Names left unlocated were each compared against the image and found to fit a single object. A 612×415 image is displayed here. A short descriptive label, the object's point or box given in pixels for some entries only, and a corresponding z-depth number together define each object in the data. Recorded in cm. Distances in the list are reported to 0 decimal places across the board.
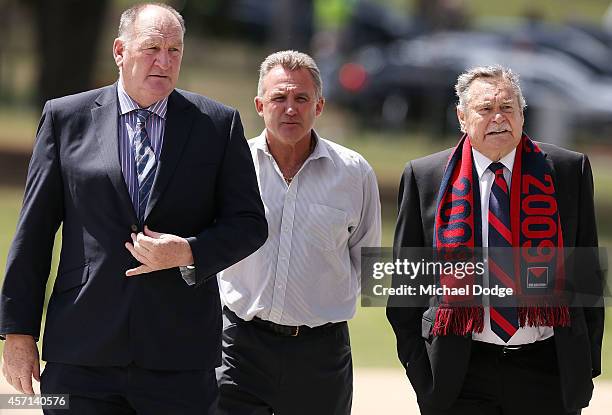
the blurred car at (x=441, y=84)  5222
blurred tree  4262
